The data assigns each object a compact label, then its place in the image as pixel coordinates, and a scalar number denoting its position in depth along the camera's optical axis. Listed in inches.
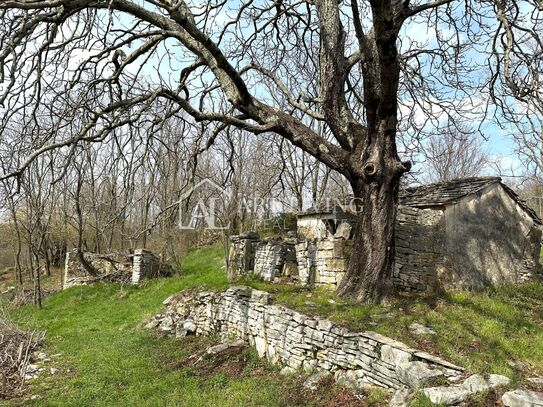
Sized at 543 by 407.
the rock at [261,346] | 280.1
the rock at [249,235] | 451.5
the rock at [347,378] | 203.2
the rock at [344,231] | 354.9
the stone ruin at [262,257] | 408.2
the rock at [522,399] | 135.7
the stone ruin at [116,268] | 601.3
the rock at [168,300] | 416.5
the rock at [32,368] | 281.6
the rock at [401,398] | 163.0
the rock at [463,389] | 150.2
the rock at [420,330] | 213.9
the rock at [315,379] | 215.5
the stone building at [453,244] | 339.6
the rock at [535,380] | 166.6
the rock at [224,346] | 290.9
